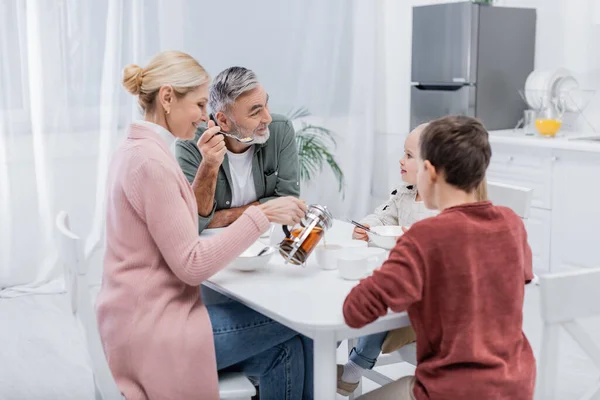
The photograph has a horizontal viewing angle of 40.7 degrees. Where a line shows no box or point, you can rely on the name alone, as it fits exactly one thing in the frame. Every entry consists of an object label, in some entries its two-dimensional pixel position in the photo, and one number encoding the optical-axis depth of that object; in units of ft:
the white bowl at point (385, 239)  6.87
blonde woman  5.68
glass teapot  6.09
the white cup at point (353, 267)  5.97
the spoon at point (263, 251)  6.29
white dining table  5.19
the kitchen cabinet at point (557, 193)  12.26
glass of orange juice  13.28
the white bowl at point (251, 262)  6.22
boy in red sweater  5.03
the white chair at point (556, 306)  4.71
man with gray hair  8.57
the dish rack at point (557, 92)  13.57
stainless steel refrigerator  13.78
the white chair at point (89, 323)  5.21
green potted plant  15.25
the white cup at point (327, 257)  6.28
